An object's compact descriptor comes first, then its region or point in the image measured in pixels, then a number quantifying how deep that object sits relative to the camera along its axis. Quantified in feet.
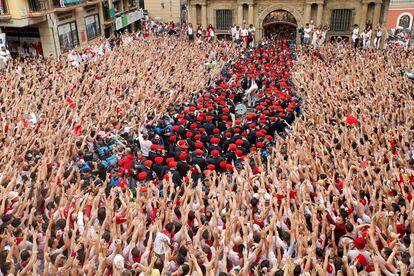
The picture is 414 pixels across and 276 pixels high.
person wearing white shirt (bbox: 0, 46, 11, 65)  63.52
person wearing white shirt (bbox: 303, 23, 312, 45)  83.66
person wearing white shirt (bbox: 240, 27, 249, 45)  86.89
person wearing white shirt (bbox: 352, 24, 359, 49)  83.82
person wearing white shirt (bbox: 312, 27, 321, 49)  82.38
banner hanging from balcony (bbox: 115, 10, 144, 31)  112.77
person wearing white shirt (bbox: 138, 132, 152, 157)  34.04
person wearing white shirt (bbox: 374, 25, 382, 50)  82.02
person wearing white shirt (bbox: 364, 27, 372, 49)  80.89
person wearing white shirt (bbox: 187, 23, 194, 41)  92.84
